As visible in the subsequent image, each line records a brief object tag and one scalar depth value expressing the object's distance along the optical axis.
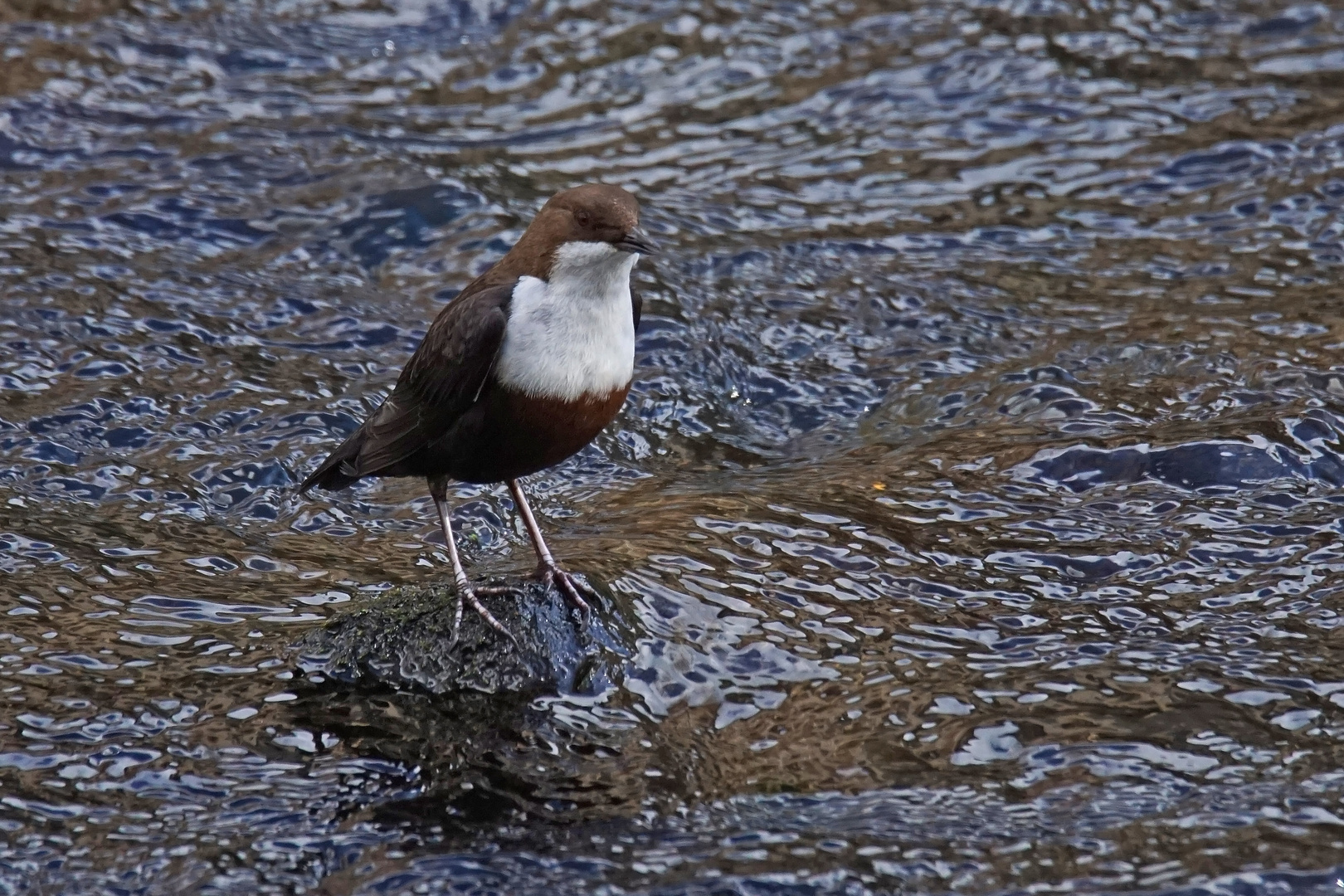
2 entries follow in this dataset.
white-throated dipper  7.62
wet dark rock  7.61
